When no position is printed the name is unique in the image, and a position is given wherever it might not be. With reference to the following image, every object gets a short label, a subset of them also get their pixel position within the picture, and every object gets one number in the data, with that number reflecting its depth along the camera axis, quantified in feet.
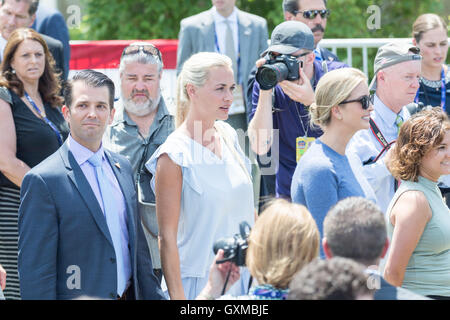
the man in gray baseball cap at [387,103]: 28.96
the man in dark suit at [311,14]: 35.24
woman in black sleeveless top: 30.19
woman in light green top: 24.38
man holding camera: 29.09
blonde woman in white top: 23.89
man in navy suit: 22.02
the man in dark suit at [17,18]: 38.50
